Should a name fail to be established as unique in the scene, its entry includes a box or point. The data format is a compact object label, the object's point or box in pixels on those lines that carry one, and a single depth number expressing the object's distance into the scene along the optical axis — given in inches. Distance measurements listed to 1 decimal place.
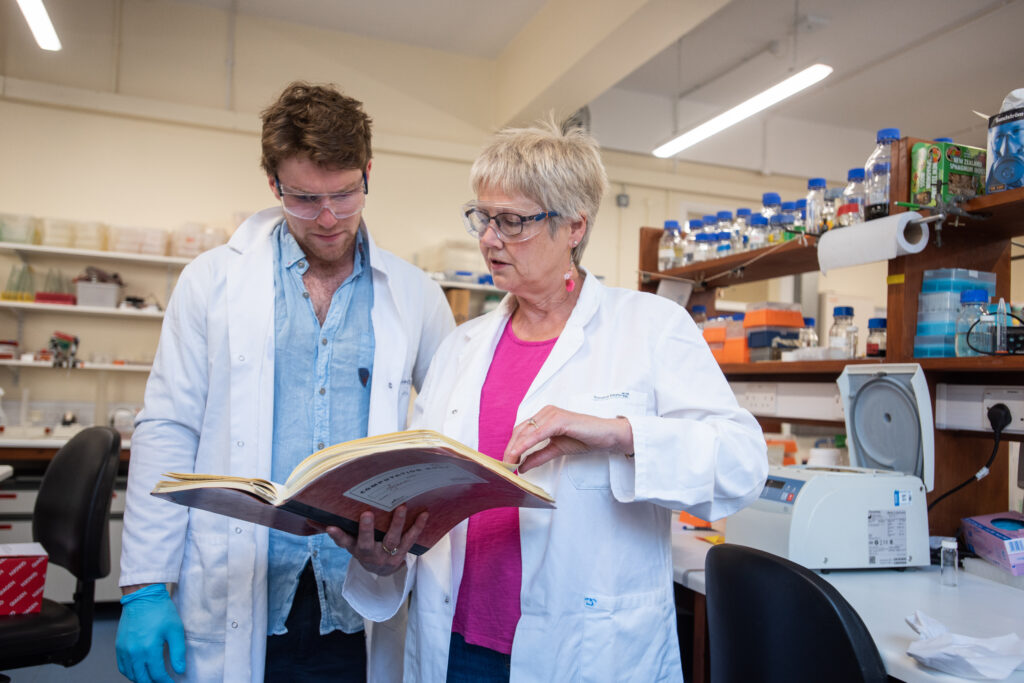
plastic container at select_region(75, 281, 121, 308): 177.8
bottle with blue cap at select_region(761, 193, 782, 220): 103.6
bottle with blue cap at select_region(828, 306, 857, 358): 100.2
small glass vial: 67.7
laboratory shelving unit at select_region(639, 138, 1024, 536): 76.2
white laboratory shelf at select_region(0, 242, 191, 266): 173.8
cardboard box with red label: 85.6
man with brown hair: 51.9
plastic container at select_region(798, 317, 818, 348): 110.0
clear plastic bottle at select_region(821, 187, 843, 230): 91.0
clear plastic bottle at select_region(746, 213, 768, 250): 105.3
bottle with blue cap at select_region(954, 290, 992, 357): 72.5
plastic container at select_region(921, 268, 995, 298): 76.1
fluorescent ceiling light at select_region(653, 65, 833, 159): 156.6
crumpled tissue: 44.8
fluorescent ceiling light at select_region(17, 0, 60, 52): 136.7
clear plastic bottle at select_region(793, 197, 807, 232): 97.8
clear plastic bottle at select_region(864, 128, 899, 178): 79.2
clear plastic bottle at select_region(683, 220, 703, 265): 119.6
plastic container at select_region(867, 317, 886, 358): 85.0
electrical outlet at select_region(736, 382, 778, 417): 110.5
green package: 74.0
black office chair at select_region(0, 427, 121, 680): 84.4
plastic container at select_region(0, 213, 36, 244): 174.9
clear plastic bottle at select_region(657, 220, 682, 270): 124.2
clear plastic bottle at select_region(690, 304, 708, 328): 122.3
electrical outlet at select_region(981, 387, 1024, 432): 71.9
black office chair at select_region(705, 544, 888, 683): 42.8
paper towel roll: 73.2
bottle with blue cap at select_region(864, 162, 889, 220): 79.1
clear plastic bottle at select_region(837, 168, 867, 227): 84.9
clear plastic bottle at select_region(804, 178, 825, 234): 94.8
